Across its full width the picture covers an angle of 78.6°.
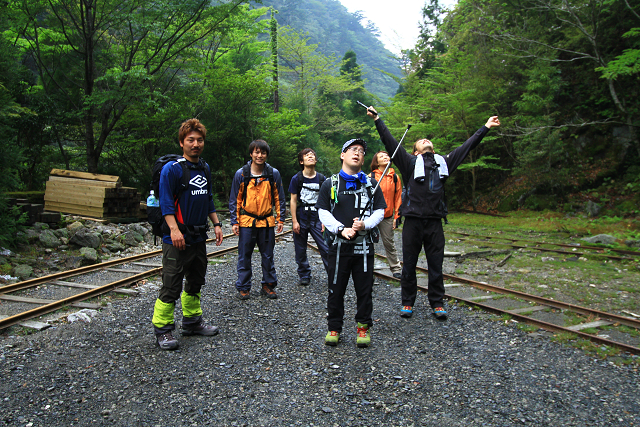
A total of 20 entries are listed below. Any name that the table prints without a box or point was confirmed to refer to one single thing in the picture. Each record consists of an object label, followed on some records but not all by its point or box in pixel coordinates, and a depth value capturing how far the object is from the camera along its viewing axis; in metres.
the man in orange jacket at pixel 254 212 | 5.30
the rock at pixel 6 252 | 7.05
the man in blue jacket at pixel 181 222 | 3.62
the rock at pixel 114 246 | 8.67
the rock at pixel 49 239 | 8.09
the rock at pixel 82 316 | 4.41
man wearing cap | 3.75
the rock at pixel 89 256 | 7.47
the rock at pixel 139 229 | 10.43
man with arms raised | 4.59
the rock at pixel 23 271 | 6.40
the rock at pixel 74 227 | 9.09
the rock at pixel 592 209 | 14.49
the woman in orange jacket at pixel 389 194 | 6.24
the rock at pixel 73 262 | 7.30
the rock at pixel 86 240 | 8.41
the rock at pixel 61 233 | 8.63
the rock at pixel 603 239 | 10.26
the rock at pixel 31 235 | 7.97
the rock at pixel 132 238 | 9.46
